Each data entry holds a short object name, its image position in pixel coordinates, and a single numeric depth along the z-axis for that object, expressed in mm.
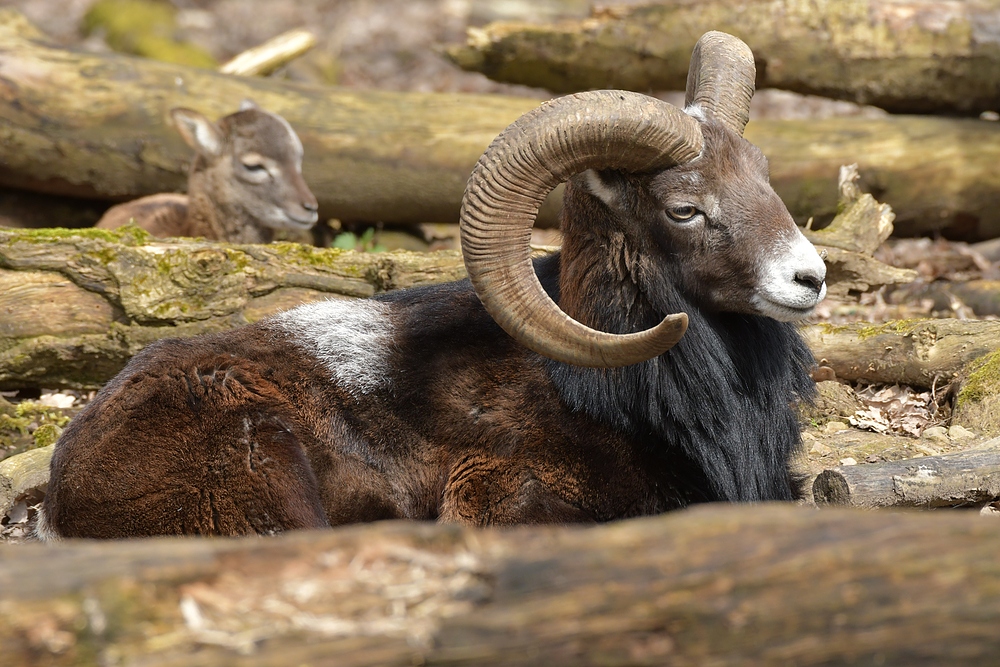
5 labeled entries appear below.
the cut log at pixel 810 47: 23594
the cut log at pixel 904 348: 15719
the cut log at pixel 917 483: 11203
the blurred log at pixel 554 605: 5547
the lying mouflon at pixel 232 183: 23987
